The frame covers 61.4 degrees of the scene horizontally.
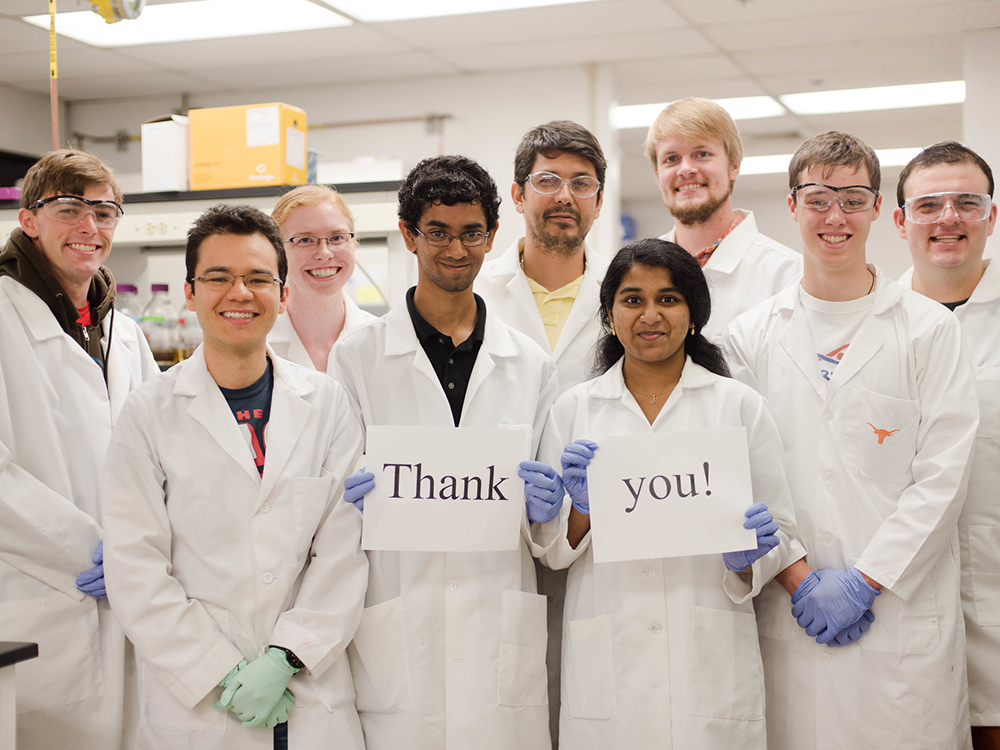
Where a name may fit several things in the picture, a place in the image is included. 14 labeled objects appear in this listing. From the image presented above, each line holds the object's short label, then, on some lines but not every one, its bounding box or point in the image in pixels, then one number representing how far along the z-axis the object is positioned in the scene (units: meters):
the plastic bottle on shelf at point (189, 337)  3.71
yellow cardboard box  3.62
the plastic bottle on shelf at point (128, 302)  3.95
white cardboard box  3.72
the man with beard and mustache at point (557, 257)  2.24
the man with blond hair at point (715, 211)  2.47
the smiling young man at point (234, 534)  1.59
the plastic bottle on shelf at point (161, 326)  3.69
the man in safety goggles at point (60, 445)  1.82
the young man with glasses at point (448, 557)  1.73
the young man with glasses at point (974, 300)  2.00
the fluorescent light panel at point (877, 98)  5.61
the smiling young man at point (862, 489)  1.77
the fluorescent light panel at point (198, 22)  4.14
